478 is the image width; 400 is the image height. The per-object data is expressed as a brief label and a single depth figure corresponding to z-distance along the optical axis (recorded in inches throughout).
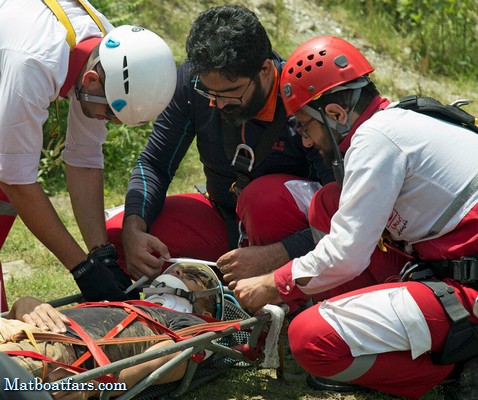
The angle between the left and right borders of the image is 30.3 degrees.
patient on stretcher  141.3
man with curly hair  182.4
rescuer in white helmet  168.9
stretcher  142.9
